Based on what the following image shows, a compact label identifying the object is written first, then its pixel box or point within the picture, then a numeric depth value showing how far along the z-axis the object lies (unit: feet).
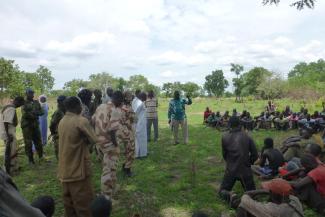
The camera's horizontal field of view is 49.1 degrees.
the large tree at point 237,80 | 173.72
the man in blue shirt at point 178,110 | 37.91
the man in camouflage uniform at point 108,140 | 19.56
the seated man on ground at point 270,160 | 23.70
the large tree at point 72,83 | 192.33
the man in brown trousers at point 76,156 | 15.29
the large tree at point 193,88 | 229.37
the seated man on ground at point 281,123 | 48.64
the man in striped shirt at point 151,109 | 39.60
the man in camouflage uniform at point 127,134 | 24.98
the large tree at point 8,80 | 101.91
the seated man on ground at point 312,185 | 17.83
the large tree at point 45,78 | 201.05
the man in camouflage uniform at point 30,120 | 28.17
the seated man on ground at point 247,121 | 48.86
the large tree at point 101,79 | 224.33
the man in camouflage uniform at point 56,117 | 25.02
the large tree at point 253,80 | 166.61
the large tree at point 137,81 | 250.78
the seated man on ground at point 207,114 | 59.71
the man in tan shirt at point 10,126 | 25.62
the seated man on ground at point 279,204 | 13.33
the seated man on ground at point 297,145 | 24.84
